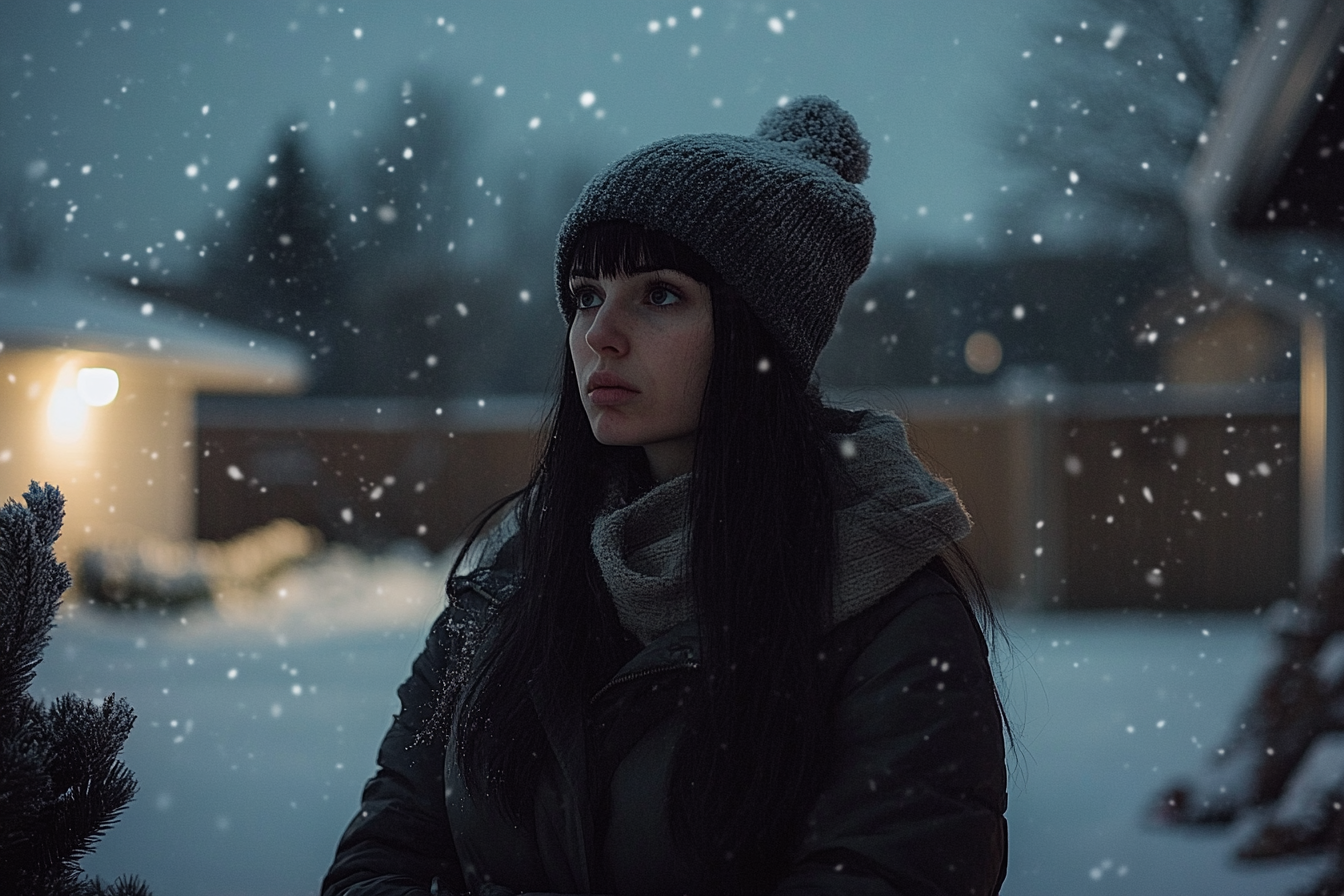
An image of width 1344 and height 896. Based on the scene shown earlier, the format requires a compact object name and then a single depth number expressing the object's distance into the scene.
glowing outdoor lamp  5.46
